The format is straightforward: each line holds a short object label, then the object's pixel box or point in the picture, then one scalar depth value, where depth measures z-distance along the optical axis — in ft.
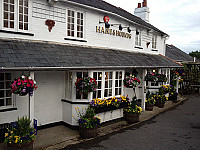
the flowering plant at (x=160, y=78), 40.42
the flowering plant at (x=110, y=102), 26.87
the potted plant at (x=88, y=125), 23.74
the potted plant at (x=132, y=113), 31.12
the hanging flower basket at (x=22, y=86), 18.35
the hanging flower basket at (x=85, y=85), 25.07
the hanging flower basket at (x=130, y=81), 31.40
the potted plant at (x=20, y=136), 18.15
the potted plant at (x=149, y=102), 39.73
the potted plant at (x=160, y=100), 42.80
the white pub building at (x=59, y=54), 22.27
